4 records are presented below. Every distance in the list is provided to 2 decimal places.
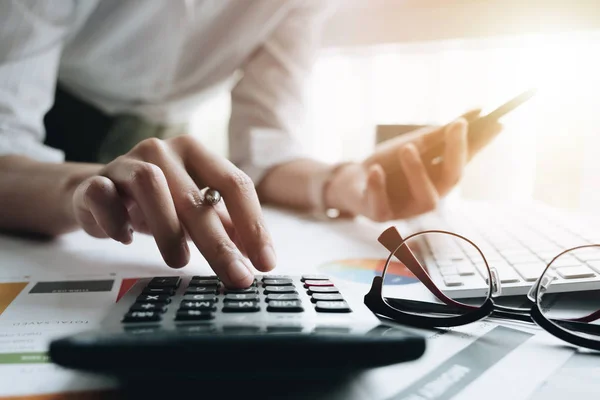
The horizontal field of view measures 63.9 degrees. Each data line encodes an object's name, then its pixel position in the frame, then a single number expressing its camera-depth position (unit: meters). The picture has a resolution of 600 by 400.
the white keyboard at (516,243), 0.27
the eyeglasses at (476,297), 0.23
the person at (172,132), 0.30
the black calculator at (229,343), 0.16
